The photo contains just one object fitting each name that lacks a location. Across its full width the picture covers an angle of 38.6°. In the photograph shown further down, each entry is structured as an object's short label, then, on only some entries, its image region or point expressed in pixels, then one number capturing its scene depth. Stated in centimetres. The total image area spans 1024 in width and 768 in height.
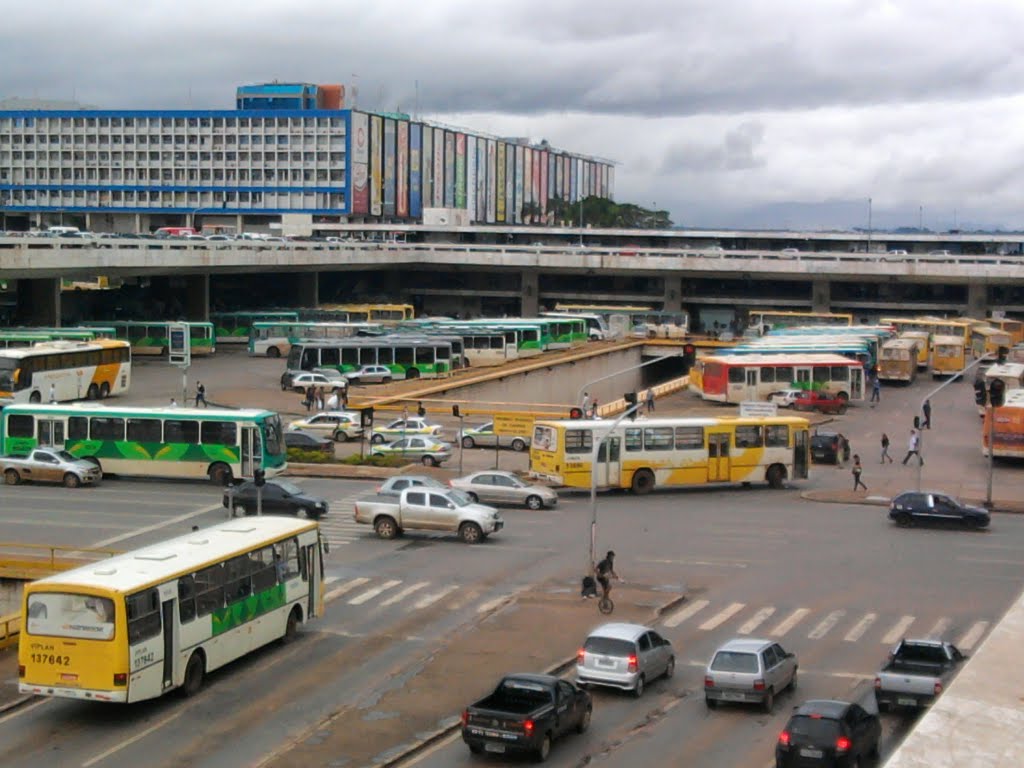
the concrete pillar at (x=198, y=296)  9888
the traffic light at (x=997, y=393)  4203
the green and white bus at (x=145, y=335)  8625
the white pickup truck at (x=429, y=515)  3744
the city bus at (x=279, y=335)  8988
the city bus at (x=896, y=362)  8019
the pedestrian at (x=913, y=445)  4997
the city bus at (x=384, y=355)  7300
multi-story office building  16775
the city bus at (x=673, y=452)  4500
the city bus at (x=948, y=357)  8425
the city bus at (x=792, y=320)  10631
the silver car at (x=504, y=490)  4266
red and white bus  7000
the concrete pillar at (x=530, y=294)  12519
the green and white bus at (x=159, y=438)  4494
